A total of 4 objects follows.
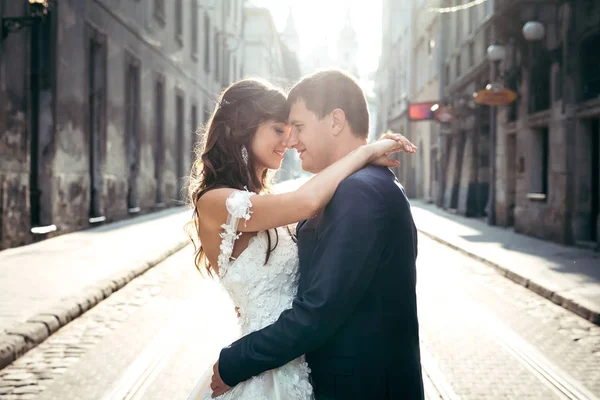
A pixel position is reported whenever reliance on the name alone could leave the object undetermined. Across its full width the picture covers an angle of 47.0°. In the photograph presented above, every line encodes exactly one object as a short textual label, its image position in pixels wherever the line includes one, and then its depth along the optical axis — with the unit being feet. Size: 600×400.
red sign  83.05
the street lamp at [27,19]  36.65
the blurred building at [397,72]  127.75
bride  7.20
